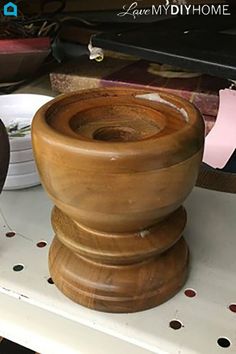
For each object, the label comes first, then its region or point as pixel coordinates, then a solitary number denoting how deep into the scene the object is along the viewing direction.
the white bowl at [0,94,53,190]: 0.47
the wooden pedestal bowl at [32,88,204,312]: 0.29
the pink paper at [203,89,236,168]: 0.51
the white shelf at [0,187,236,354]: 0.32
